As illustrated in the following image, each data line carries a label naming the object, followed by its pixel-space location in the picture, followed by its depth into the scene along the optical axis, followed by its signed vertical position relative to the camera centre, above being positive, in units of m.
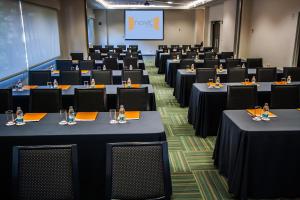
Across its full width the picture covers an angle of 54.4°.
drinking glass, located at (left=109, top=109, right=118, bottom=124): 3.21 -0.87
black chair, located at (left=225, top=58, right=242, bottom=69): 8.12 -0.63
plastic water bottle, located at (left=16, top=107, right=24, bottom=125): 3.16 -0.83
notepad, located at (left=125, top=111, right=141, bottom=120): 3.37 -0.87
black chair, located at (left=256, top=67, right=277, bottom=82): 6.06 -0.70
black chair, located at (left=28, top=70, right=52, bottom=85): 5.77 -0.74
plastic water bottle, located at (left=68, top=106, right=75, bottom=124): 3.19 -0.83
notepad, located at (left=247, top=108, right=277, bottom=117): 3.47 -0.87
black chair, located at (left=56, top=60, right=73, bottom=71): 7.96 -0.67
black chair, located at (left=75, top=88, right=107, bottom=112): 4.05 -0.83
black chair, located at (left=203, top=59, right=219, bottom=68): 7.92 -0.62
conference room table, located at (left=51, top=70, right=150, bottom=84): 6.30 -0.79
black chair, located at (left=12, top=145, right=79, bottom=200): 2.00 -0.90
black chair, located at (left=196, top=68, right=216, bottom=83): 5.92 -0.69
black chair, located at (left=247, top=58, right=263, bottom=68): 8.70 -0.65
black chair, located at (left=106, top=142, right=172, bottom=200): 2.03 -0.90
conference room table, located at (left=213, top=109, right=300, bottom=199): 2.96 -1.21
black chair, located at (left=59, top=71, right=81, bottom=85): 5.71 -0.72
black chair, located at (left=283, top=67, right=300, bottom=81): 6.25 -0.67
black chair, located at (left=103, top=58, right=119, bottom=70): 8.27 -0.66
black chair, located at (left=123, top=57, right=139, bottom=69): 8.74 -0.66
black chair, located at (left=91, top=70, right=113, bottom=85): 5.66 -0.70
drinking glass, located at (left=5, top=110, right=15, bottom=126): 3.16 -0.88
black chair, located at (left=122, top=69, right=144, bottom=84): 5.62 -0.67
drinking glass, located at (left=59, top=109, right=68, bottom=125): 3.19 -0.88
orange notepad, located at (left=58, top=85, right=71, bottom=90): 5.12 -0.83
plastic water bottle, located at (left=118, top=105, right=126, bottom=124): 3.21 -0.84
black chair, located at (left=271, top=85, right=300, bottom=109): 4.29 -0.81
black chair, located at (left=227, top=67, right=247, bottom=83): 5.88 -0.70
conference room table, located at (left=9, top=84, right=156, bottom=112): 4.66 -0.94
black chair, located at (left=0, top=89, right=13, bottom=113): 3.97 -0.81
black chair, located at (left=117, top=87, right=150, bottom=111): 4.09 -0.79
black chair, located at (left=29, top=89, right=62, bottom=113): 4.11 -0.85
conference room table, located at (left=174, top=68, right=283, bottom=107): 6.68 -0.95
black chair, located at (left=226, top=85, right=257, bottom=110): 4.25 -0.82
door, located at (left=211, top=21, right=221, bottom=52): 15.86 +0.32
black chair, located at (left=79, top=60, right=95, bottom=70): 7.50 -0.65
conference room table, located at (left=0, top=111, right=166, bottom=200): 2.81 -0.95
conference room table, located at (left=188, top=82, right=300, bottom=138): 4.87 -1.08
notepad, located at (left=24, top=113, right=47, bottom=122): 3.29 -0.89
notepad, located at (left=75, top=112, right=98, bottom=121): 3.31 -0.88
